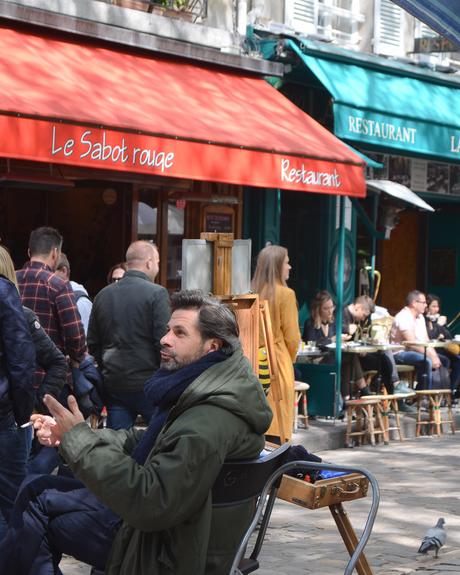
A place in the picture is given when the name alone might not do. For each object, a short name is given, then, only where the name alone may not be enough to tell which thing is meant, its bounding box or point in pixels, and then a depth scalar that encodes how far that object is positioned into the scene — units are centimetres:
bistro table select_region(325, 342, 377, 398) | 1323
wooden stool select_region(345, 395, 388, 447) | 1244
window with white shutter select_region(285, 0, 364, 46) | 1552
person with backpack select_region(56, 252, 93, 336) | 1008
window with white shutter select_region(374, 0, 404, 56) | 1669
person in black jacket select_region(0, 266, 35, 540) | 621
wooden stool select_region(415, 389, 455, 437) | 1359
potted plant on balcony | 1314
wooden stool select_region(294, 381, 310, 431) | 1241
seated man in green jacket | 438
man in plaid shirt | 795
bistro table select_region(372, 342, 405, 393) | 1349
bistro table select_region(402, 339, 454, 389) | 1423
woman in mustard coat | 928
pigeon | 743
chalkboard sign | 1411
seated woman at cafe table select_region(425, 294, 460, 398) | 1524
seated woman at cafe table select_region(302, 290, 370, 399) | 1340
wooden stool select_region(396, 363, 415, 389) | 1428
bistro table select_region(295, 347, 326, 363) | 1316
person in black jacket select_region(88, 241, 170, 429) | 827
